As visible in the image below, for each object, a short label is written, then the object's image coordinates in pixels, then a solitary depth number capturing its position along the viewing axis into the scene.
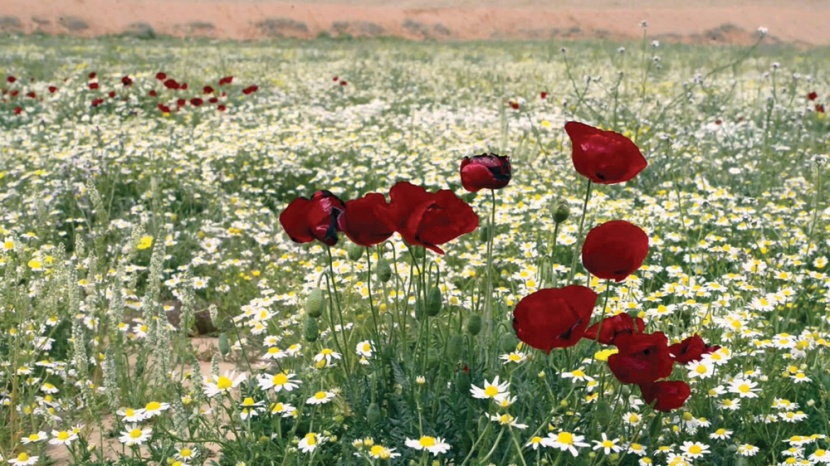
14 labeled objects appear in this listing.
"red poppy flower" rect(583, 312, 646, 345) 1.90
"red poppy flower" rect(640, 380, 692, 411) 1.83
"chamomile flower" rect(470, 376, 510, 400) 1.86
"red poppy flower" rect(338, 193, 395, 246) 1.86
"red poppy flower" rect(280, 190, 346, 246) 1.90
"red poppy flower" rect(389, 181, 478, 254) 1.79
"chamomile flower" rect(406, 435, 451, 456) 1.79
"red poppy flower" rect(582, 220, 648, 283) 1.79
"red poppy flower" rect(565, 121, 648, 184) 1.88
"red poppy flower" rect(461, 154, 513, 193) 1.97
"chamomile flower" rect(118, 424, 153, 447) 2.03
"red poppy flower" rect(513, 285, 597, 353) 1.70
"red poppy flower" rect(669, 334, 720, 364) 1.82
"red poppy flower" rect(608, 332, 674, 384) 1.72
